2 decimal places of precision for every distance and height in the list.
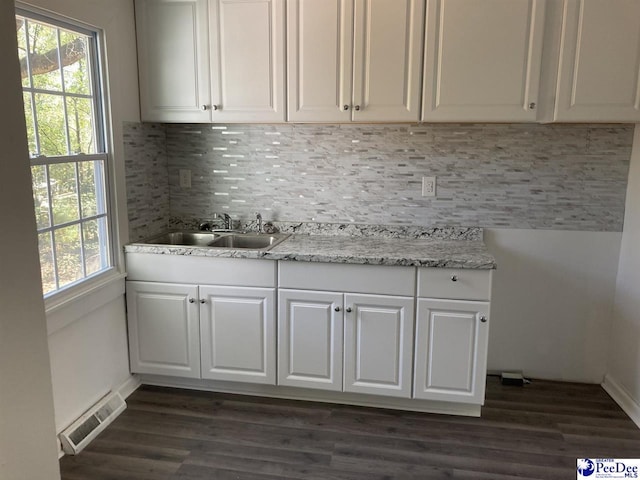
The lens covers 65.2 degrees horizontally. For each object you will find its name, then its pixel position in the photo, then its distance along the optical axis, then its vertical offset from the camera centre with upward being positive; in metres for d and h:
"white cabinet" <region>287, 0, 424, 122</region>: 2.47 +0.49
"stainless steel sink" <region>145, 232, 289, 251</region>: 2.97 -0.50
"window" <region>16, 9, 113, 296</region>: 2.10 +0.03
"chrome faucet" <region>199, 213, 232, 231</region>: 3.07 -0.42
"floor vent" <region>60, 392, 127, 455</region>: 2.26 -1.29
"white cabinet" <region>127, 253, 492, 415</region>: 2.46 -0.88
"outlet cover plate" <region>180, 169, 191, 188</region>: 3.12 -0.15
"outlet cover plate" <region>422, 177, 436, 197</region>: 2.88 -0.17
